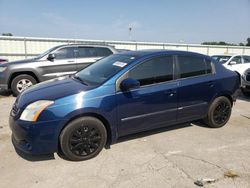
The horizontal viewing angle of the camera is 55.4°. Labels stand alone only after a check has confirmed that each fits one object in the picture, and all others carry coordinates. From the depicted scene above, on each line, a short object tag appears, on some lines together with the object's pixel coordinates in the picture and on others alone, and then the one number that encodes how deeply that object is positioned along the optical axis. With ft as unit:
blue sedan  10.52
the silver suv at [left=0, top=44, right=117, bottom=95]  24.35
